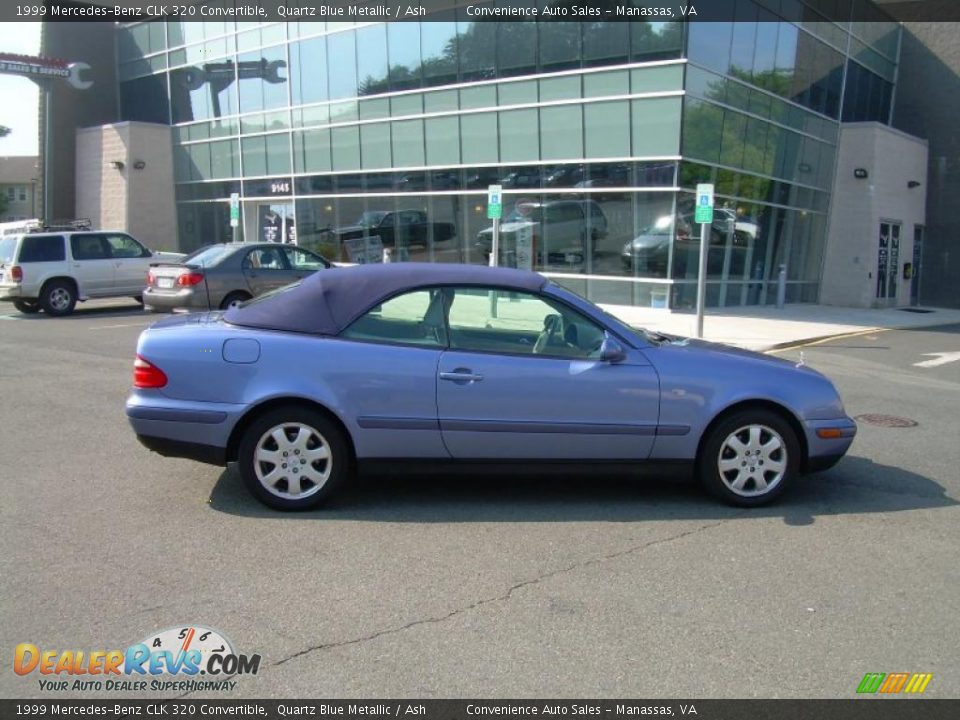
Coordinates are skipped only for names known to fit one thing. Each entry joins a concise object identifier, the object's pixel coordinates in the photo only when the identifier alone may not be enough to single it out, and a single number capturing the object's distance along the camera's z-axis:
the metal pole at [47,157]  32.19
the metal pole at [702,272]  15.09
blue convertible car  5.35
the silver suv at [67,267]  17.66
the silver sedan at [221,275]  14.77
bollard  22.89
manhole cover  8.72
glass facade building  20.16
